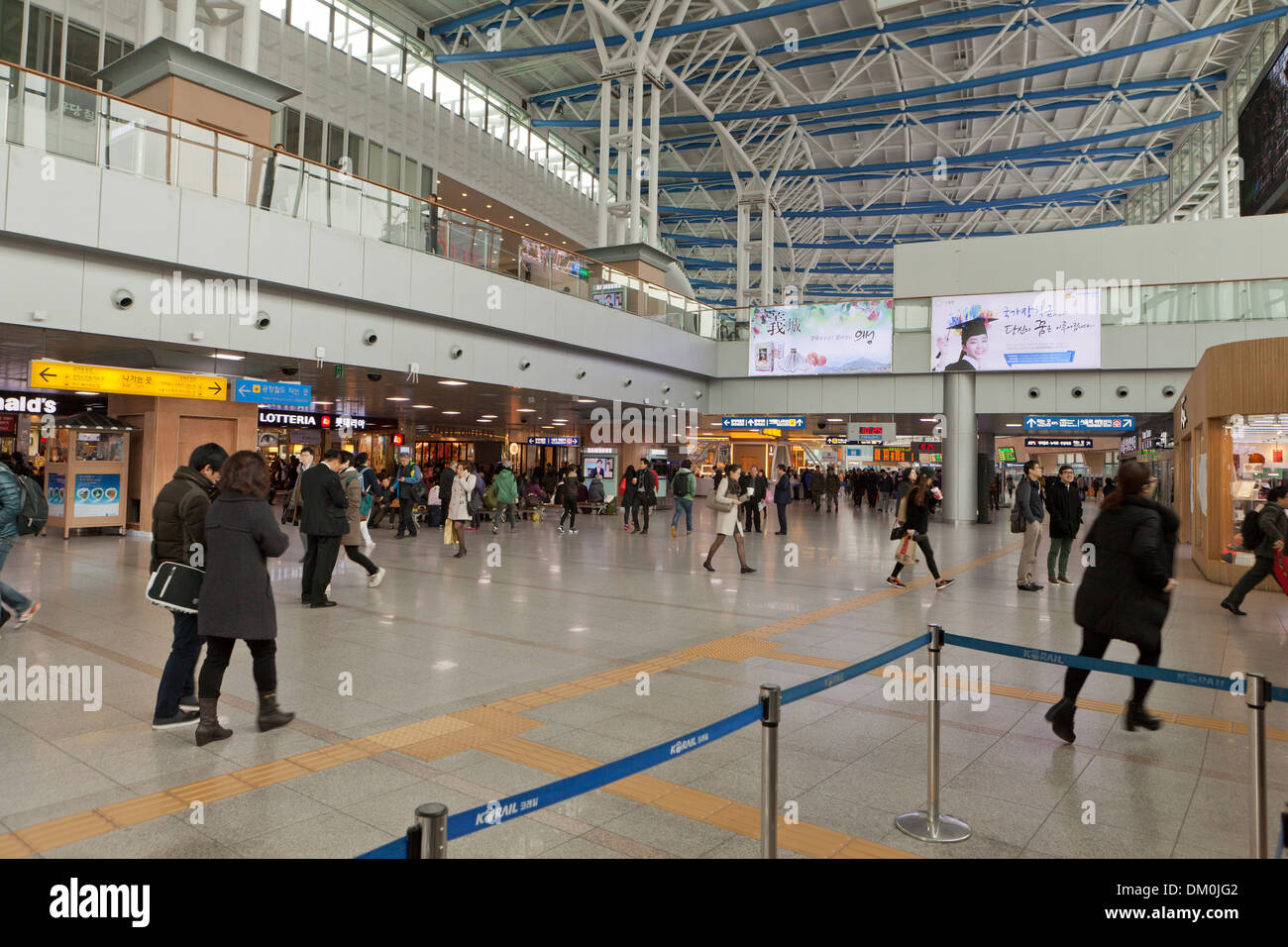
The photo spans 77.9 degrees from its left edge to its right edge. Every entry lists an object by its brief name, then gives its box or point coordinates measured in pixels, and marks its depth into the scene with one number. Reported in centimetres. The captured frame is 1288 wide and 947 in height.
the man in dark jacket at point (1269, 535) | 907
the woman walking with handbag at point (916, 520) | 1129
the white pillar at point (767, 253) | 3962
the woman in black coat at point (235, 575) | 472
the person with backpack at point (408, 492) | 1833
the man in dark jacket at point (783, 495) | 2100
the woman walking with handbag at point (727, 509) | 1268
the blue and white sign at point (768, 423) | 2867
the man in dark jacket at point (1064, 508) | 1150
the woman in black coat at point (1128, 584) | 496
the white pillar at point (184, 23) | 1555
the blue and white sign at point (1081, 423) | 2536
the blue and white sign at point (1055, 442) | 3462
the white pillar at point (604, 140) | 2923
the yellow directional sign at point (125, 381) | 1241
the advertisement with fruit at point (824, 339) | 2738
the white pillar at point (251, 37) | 1670
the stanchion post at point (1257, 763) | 302
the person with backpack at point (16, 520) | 720
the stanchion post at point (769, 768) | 292
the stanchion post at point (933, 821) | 368
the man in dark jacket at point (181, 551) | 504
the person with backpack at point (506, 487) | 1844
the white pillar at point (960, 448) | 2656
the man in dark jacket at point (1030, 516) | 1167
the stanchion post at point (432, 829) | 180
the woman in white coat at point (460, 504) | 1424
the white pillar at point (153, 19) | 1666
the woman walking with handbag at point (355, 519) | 1020
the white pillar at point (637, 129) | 2731
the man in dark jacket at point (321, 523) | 918
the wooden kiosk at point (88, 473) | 1591
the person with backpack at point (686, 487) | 1883
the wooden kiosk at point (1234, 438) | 1153
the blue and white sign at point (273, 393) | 1513
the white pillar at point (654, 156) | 2970
